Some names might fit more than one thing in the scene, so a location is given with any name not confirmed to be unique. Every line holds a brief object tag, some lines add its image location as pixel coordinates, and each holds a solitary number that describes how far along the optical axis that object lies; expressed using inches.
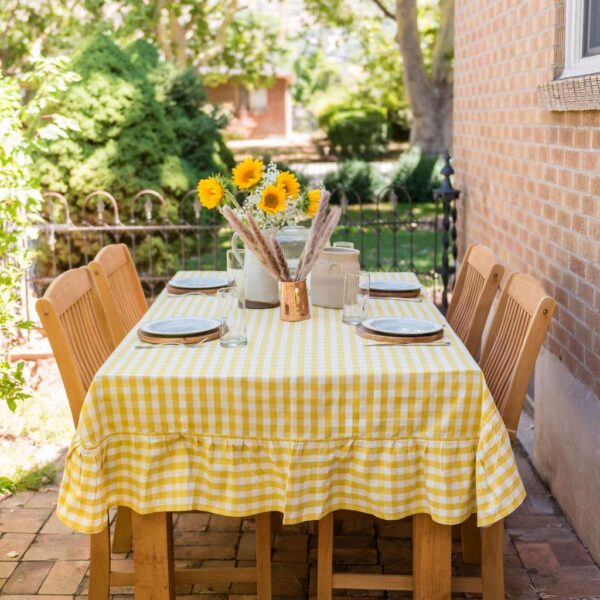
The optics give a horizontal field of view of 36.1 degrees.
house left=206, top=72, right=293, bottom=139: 1387.8
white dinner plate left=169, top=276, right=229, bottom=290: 153.3
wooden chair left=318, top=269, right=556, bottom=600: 109.3
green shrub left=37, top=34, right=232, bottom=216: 305.7
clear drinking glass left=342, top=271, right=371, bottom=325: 124.9
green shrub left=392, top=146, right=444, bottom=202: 564.7
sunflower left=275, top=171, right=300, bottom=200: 130.6
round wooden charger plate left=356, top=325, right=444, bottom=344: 116.0
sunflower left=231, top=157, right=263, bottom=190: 134.5
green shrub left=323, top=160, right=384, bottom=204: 558.6
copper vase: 128.3
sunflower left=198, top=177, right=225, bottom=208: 131.8
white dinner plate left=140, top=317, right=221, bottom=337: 118.4
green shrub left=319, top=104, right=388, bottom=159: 859.4
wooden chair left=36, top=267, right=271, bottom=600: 109.6
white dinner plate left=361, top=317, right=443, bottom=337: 117.8
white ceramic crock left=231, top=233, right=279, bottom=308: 138.0
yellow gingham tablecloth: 104.4
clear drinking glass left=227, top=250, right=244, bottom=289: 132.5
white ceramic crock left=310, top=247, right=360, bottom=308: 136.8
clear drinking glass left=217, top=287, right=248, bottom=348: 116.6
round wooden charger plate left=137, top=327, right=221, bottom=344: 117.3
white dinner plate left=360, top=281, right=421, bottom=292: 148.9
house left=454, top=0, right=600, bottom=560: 134.0
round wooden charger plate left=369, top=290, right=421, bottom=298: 148.3
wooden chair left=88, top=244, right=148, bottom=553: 136.8
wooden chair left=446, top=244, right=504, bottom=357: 138.9
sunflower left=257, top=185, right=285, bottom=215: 129.4
